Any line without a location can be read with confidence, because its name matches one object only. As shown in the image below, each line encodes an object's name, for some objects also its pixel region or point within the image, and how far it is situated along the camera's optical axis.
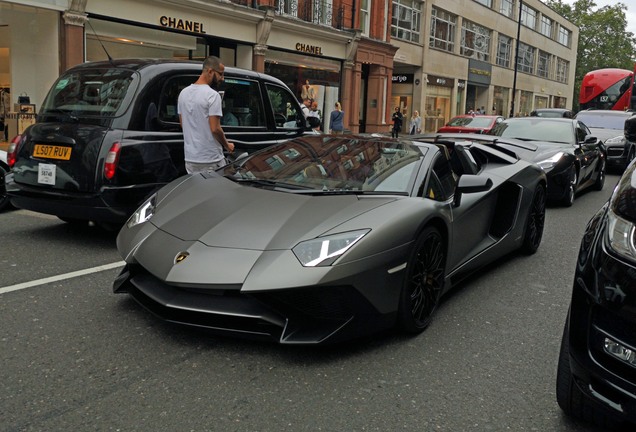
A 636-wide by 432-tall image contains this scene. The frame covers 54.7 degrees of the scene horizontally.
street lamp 49.42
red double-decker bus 30.97
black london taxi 5.83
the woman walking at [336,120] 19.94
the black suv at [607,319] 2.35
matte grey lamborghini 3.32
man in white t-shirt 6.07
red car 18.96
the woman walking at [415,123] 32.25
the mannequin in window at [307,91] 23.48
